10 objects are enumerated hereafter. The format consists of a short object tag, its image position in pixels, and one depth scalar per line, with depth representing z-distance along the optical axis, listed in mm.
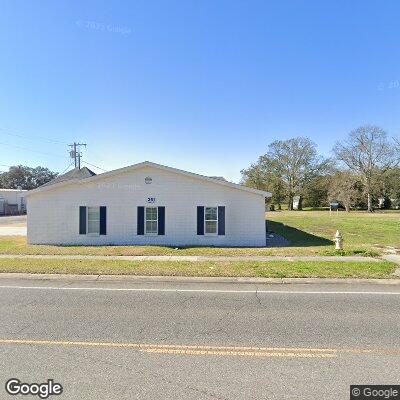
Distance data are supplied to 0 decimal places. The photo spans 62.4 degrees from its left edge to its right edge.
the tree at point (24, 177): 100250
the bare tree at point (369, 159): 63031
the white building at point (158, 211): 17859
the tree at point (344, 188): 62206
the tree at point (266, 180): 66250
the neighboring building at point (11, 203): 57488
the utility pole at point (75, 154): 45469
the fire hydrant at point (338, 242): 14406
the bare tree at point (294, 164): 65875
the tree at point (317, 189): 66875
